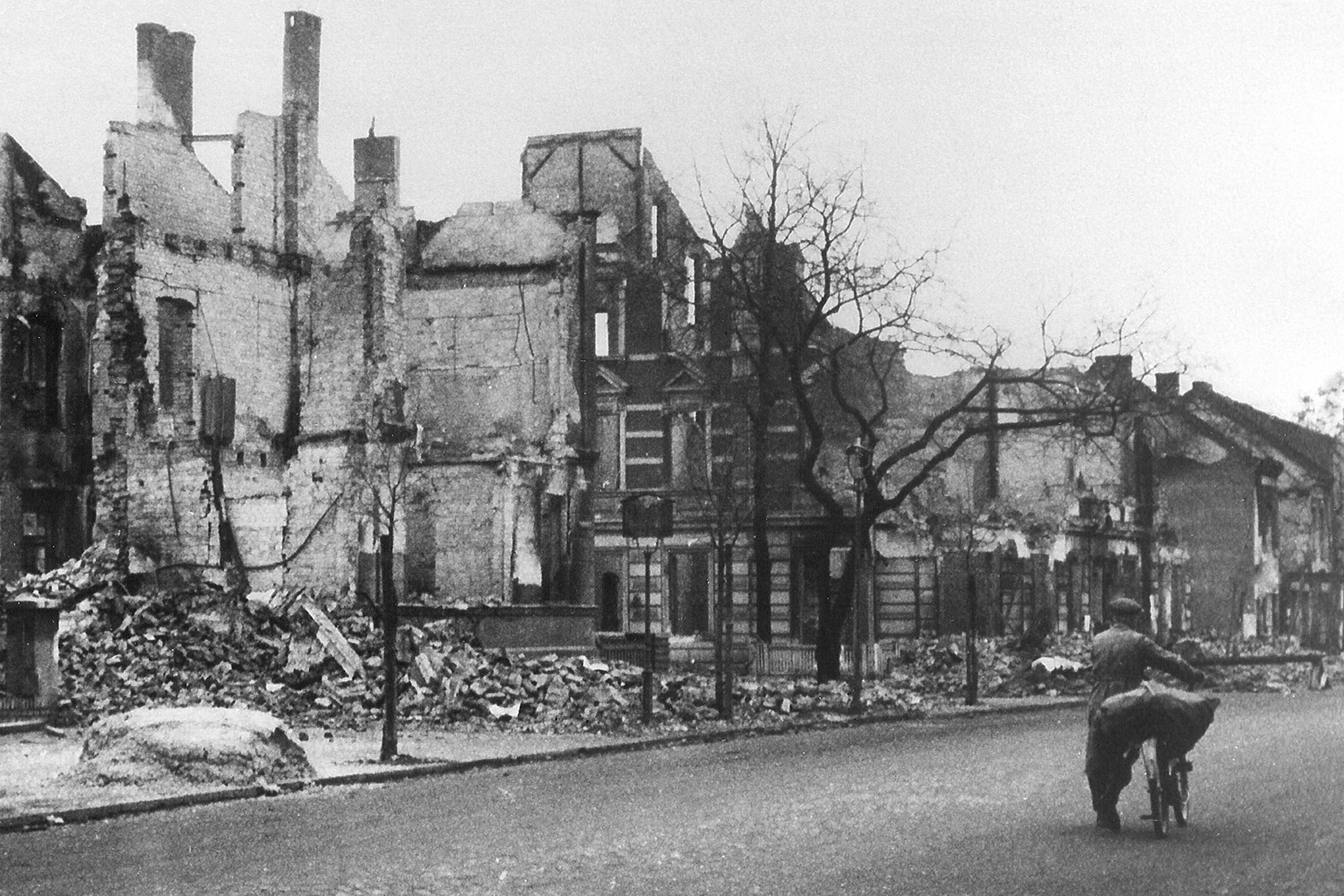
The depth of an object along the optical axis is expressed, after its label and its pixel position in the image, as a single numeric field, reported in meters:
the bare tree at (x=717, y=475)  38.56
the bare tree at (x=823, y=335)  32.19
